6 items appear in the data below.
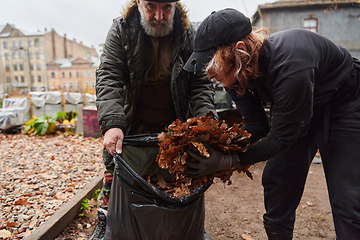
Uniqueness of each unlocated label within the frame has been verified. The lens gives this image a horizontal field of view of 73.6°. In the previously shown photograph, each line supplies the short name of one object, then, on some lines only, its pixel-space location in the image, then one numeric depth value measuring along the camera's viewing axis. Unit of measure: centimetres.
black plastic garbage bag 146
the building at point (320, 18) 1574
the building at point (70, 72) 4412
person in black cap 123
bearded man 192
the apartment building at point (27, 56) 4406
